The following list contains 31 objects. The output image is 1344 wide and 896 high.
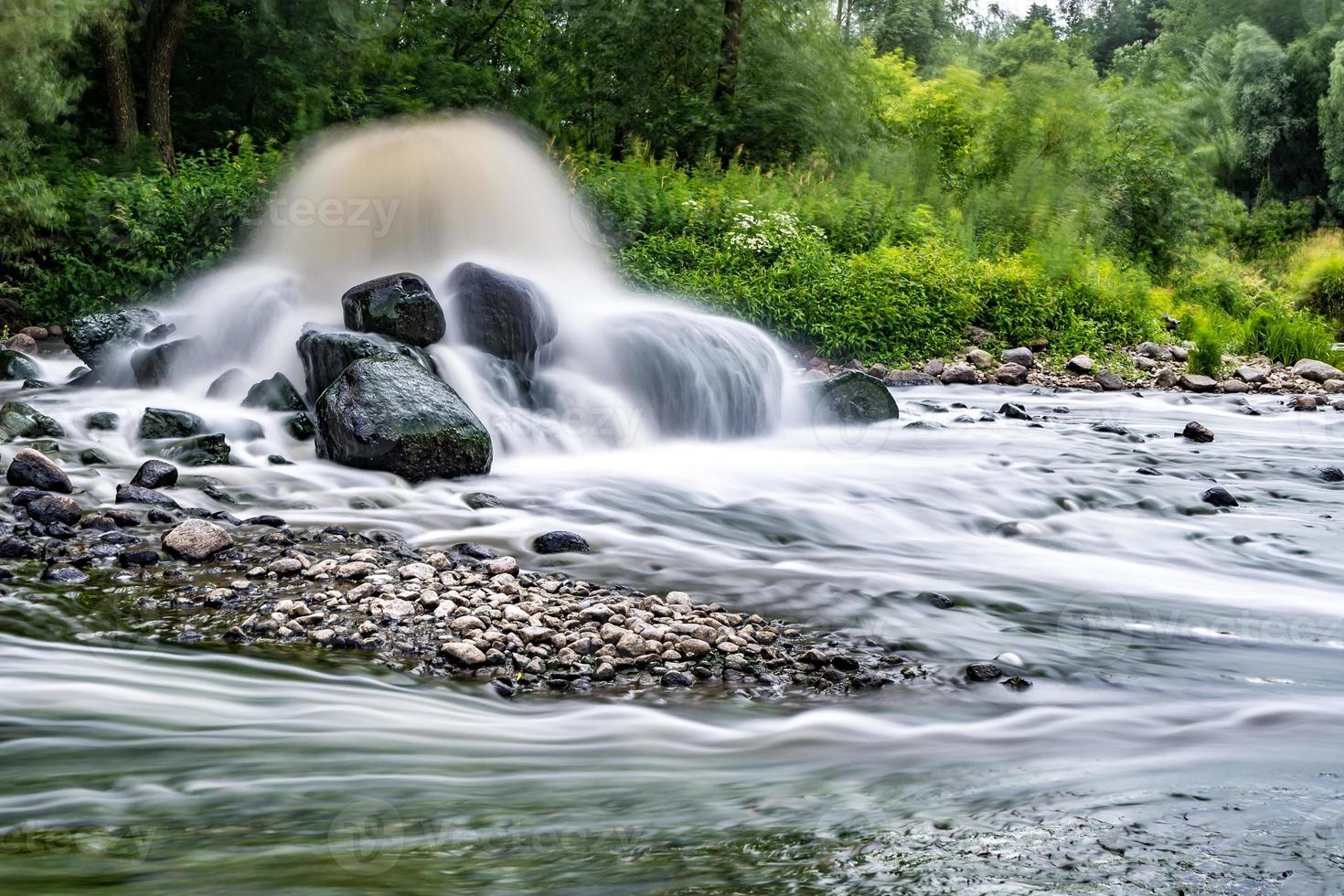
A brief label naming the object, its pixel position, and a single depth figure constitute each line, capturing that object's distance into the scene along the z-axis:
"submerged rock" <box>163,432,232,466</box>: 7.04
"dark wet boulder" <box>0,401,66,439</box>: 7.55
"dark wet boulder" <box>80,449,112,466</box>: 7.09
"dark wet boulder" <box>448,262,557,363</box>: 9.43
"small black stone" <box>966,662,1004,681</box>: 4.08
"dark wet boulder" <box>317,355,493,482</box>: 7.05
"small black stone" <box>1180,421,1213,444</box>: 10.05
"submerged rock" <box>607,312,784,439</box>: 9.70
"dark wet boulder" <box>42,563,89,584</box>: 4.70
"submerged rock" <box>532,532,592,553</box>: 5.61
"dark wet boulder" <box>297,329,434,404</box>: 8.11
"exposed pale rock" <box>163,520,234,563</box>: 5.02
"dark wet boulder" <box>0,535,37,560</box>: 4.98
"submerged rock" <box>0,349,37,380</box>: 10.82
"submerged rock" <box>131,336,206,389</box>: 9.95
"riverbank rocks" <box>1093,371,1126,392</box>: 14.10
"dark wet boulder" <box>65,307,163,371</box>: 10.56
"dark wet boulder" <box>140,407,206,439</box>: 7.83
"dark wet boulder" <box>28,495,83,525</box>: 5.47
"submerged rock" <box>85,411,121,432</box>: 8.06
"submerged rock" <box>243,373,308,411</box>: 8.58
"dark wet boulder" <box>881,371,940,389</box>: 13.94
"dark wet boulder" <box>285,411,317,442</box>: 7.95
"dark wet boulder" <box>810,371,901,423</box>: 10.37
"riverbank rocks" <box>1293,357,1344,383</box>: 14.52
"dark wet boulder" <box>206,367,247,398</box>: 9.23
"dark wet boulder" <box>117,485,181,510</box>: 5.89
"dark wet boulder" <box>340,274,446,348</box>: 8.82
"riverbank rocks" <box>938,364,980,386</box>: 14.04
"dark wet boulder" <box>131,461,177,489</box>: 6.20
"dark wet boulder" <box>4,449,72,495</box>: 6.06
